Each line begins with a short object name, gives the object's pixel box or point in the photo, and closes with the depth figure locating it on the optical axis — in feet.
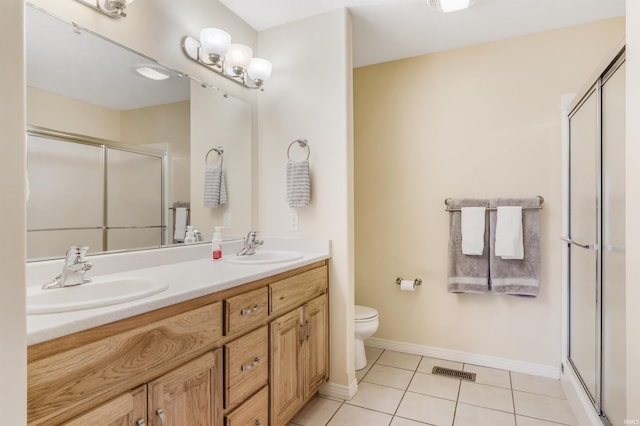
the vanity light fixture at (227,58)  6.15
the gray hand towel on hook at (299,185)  7.02
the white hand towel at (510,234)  7.70
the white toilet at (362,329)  7.98
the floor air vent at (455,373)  7.77
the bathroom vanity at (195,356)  2.65
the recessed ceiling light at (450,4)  6.67
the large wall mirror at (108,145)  4.19
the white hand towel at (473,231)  8.11
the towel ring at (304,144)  7.32
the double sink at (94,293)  2.92
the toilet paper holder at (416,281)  9.01
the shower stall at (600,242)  4.55
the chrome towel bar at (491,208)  7.72
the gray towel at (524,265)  7.69
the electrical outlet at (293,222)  7.45
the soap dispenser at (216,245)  6.25
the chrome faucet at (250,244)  6.87
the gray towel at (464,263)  8.16
